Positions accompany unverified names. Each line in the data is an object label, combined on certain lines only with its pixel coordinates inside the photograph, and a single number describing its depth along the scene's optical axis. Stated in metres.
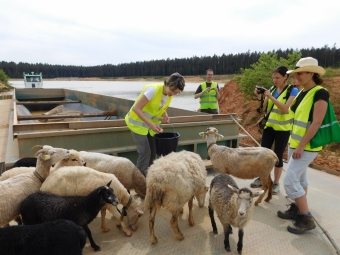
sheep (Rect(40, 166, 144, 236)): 2.96
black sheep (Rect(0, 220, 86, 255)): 2.08
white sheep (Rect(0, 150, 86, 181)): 3.33
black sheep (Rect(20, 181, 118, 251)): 2.63
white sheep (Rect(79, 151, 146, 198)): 3.65
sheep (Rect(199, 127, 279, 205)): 3.80
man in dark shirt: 6.69
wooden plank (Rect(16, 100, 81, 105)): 14.47
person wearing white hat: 2.83
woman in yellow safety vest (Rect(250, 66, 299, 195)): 3.87
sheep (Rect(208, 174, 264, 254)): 2.60
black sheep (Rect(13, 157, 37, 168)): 3.64
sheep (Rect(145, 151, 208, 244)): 2.92
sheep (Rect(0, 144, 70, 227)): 2.73
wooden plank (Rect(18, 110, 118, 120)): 8.28
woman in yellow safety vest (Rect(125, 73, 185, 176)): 3.42
